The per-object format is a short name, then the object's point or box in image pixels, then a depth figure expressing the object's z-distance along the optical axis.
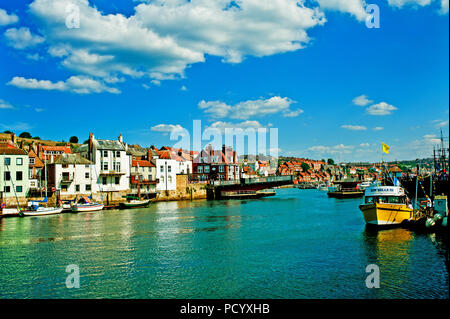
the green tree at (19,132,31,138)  136.00
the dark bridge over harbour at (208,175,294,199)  95.44
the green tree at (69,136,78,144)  145.29
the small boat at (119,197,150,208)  67.81
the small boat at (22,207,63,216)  56.10
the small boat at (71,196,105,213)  61.41
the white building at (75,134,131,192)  73.38
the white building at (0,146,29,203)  63.19
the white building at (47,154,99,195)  68.94
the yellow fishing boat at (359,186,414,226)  34.91
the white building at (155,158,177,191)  84.12
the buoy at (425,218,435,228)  32.56
